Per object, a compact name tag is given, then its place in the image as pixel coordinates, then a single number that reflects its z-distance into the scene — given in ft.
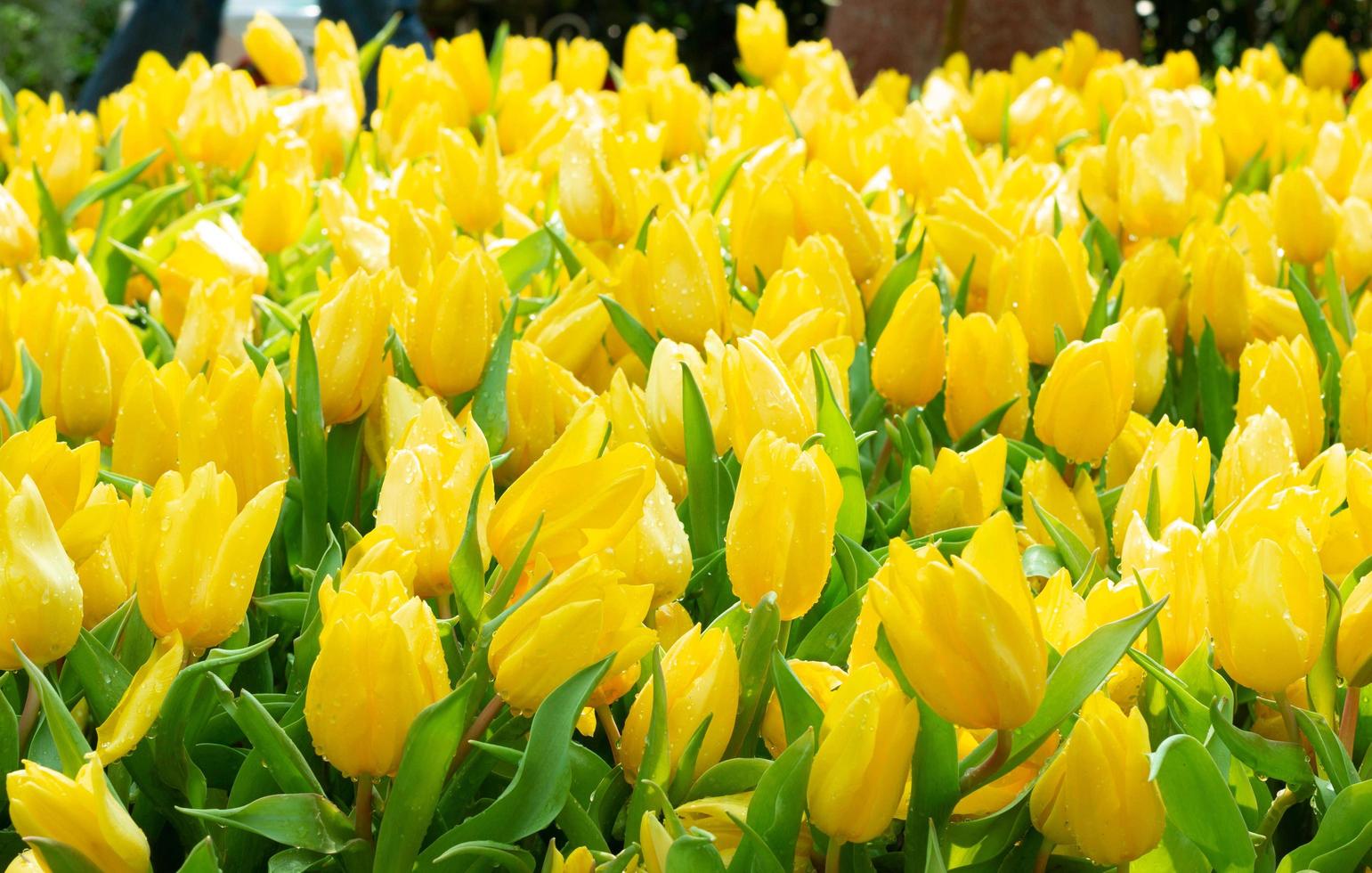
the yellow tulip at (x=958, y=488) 3.78
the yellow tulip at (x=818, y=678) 2.92
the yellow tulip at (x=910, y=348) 4.08
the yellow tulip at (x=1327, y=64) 12.10
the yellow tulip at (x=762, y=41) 10.97
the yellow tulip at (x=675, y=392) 3.64
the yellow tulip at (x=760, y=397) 3.49
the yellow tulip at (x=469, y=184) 5.43
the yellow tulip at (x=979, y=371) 4.24
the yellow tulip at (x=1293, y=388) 4.19
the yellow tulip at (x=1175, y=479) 3.59
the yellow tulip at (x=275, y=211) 5.59
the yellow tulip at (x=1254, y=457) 3.72
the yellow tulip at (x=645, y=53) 10.75
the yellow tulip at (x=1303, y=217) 5.59
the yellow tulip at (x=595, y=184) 4.96
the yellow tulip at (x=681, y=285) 4.27
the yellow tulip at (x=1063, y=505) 3.96
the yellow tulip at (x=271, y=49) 9.12
